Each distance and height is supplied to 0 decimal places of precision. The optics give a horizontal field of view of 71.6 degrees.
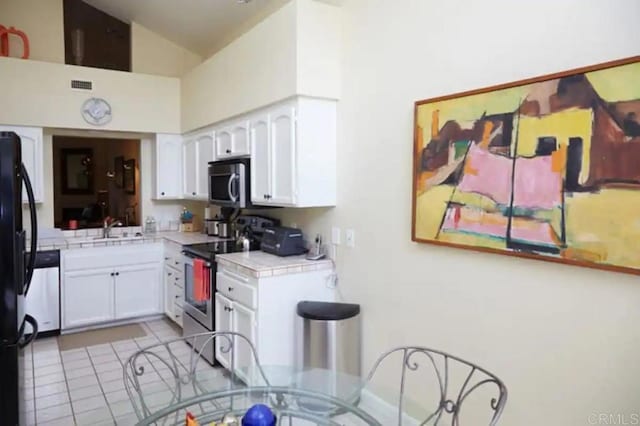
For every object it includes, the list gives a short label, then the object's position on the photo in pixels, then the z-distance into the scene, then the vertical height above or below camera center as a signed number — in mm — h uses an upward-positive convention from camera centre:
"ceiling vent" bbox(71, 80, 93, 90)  4523 +1095
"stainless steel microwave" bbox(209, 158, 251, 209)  3711 +80
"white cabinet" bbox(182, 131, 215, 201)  4501 +317
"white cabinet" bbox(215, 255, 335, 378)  2953 -791
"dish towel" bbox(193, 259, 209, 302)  3562 -714
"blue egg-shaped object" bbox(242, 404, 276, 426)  1210 -621
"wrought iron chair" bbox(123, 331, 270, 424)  1746 -911
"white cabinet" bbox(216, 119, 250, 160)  3711 +460
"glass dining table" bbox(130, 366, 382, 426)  1697 -876
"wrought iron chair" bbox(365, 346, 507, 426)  1345 -916
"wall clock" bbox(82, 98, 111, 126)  4598 +839
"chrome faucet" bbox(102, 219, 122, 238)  5034 -410
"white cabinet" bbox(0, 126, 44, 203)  4328 +372
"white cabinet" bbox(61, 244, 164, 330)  4367 -948
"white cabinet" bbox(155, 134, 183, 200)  5090 +292
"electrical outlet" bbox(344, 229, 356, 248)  3104 -310
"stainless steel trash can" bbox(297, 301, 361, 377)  2828 -928
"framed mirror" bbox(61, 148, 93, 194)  4969 +233
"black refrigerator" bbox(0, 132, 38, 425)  2197 -441
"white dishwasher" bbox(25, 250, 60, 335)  4191 -974
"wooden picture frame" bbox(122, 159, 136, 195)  5371 +189
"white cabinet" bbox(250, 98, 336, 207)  3082 +291
